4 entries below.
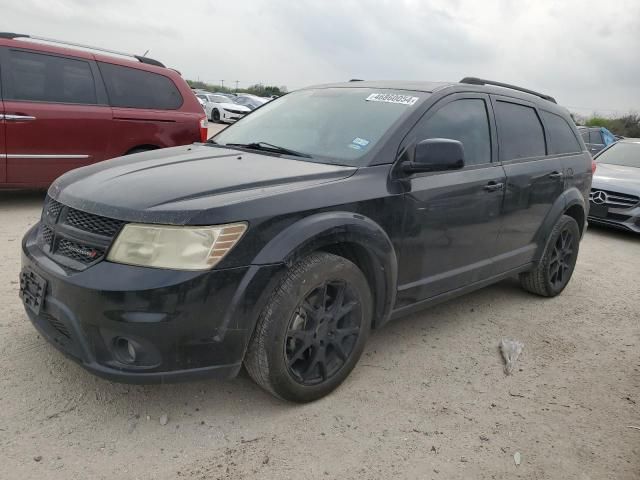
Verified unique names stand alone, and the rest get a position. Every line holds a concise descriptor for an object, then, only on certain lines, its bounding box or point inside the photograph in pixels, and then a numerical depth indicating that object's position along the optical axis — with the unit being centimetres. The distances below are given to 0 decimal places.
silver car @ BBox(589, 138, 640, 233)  758
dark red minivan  580
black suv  232
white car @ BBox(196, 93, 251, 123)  2428
